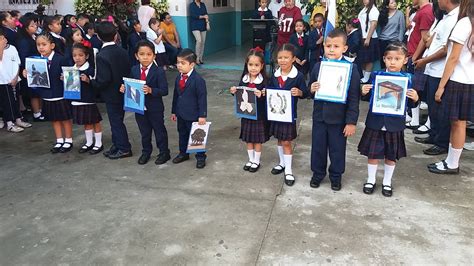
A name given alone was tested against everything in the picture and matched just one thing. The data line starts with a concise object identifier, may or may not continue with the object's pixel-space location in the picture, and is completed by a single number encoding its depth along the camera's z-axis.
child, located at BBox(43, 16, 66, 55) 5.42
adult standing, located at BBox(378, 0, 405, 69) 6.82
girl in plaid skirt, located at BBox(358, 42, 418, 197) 3.18
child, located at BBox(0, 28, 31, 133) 4.92
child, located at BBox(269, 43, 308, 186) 3.47
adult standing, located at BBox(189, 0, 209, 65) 8.88
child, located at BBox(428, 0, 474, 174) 3.46
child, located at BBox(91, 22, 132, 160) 4.02
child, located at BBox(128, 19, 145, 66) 7.66
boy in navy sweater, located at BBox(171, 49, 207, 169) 3.81
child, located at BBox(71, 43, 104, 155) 4.23
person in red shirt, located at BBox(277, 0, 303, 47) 7.27
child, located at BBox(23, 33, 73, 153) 4.37
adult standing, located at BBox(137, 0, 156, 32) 8.30
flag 3.73
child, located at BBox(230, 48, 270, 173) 3.63
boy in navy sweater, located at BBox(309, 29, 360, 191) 3.25
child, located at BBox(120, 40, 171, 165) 3.90
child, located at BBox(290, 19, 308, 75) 6.78
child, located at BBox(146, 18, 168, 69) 7.86
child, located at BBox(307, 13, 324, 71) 6.57
